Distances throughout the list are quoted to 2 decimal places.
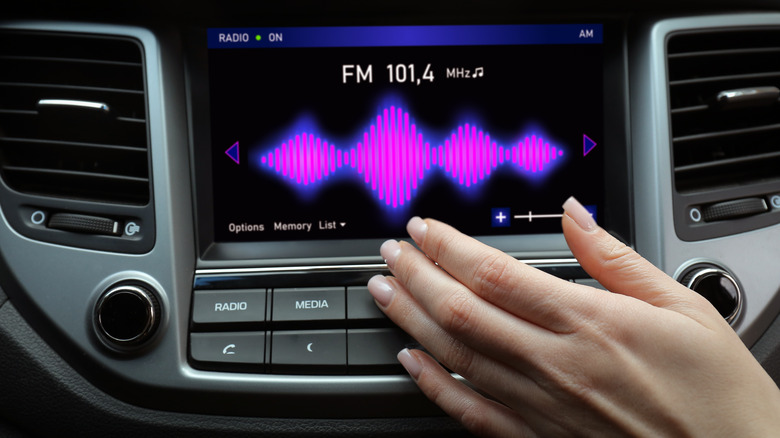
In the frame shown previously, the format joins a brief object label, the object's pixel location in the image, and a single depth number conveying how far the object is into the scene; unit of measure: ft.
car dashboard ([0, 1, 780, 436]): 1.15
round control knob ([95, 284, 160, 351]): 1.12
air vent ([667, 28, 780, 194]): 1.21
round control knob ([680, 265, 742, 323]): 1.17
